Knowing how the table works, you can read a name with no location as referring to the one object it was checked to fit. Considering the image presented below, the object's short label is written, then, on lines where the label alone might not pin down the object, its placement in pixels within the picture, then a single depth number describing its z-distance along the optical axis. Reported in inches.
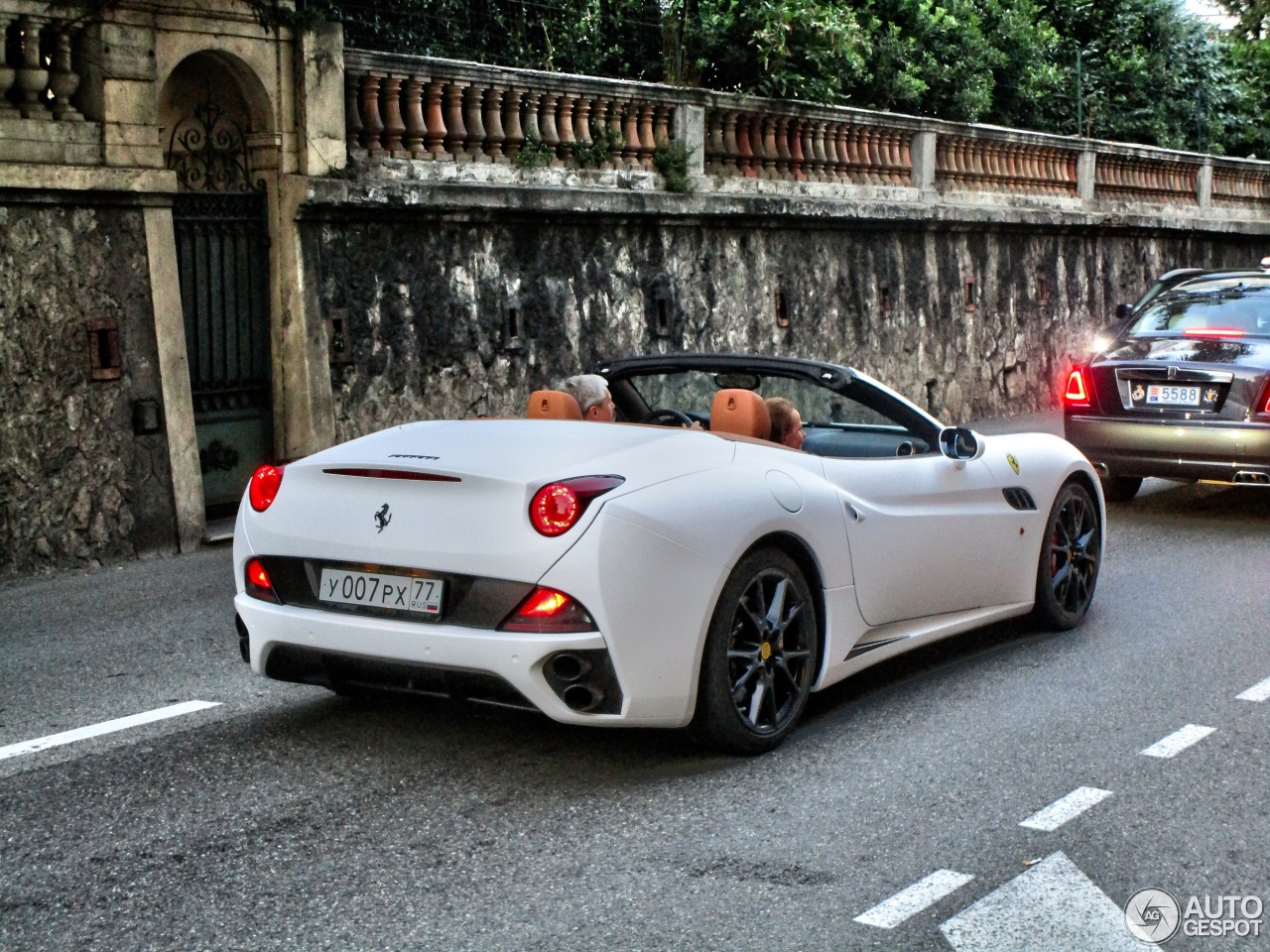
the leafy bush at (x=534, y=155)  550.0
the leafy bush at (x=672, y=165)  607.8
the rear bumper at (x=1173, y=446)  422.6
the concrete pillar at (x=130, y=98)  421.4
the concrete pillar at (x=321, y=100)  478.0
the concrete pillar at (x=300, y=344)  477.7
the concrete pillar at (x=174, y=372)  428.8
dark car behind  424.5
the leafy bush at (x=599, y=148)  576.1
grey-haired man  260.8
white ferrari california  198.4
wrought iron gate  465.1
